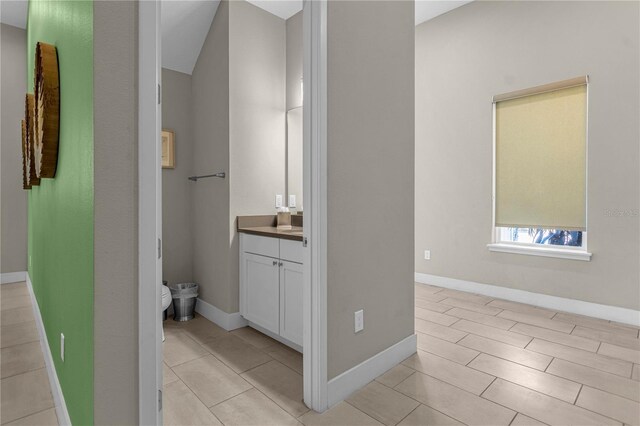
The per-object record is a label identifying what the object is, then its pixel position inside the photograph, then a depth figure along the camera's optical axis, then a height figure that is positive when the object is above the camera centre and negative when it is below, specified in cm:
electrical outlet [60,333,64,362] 153 -60
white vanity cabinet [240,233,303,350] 231 -54
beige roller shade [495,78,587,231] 309 +49
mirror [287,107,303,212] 316 +50
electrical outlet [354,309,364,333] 191 -60
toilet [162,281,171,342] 274 -69
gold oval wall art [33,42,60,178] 151 +45
